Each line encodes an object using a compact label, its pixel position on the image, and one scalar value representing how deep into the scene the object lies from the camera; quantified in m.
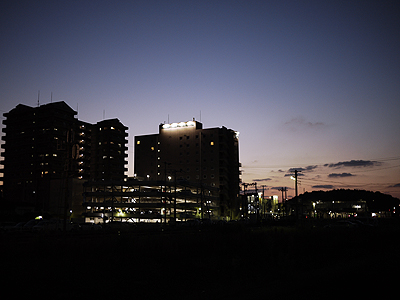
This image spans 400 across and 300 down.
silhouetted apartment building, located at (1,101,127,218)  133.26
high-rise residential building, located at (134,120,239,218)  140.95
